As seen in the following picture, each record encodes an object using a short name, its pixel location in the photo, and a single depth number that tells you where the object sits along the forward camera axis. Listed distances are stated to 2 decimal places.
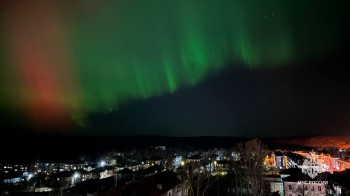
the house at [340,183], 35.19
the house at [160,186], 38.03
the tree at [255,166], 39.72
